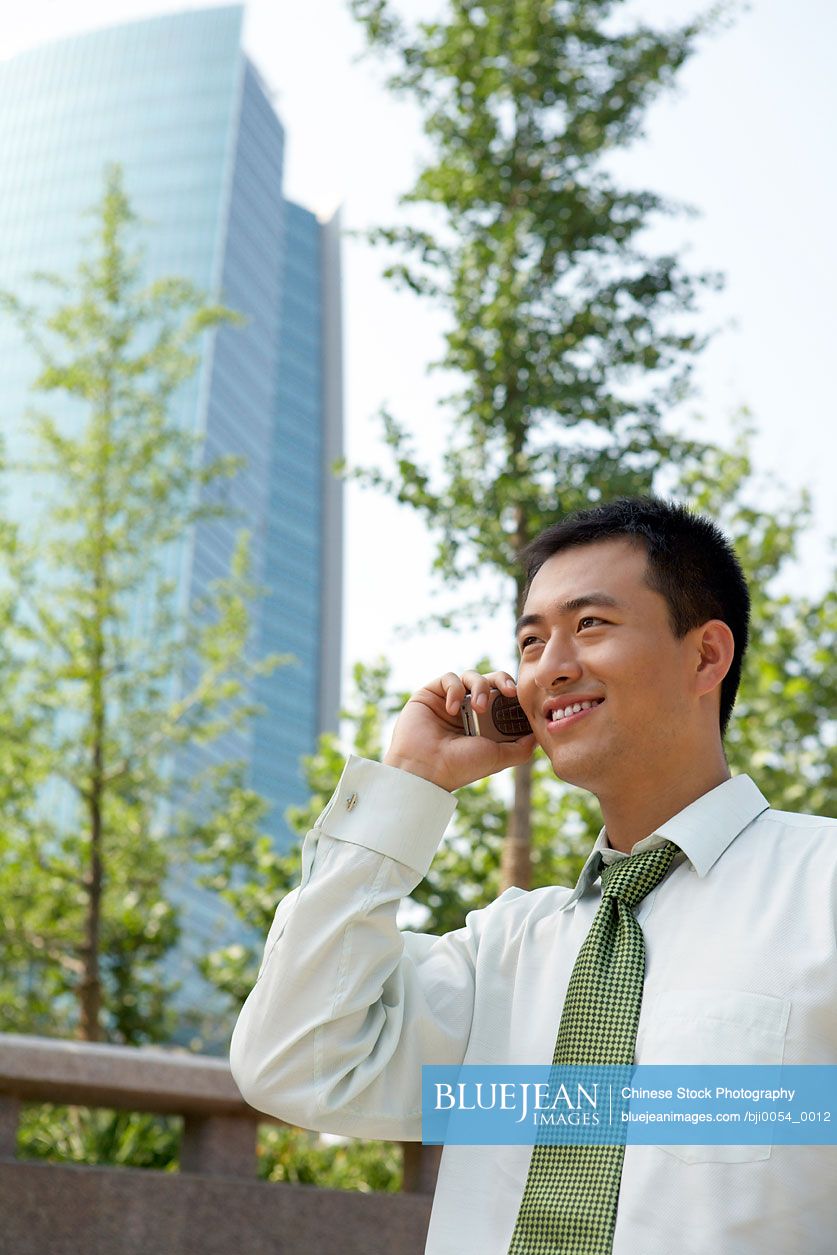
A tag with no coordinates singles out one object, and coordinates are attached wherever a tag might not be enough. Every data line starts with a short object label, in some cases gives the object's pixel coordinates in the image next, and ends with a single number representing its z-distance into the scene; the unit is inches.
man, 57.1
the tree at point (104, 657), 311.1
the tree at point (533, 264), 227.3
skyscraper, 2593.5
